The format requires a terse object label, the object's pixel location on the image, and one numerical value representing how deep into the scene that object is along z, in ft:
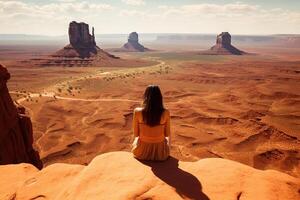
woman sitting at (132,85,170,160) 22.41
